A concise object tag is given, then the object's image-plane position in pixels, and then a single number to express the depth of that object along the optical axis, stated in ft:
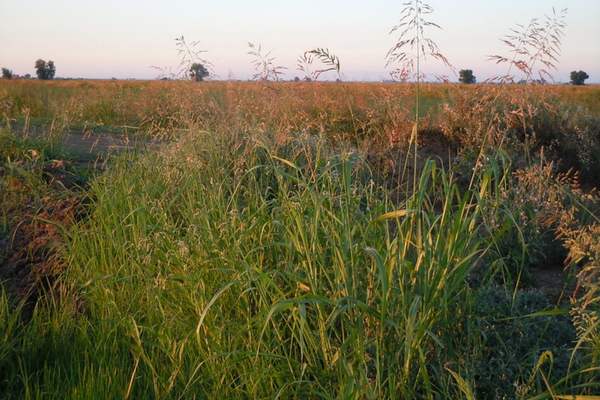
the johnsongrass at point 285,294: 10.69
